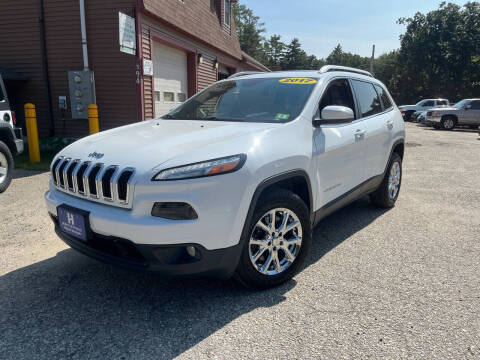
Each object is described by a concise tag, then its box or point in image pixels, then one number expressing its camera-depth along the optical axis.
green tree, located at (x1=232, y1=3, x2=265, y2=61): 57.91
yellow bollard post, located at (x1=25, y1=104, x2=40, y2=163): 7.54
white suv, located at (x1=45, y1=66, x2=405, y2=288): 2.26
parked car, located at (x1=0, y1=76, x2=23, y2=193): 5.65
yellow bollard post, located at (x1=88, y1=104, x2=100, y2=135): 7.84
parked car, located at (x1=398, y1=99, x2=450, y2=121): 27.14
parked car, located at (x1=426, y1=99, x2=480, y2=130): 19.38
